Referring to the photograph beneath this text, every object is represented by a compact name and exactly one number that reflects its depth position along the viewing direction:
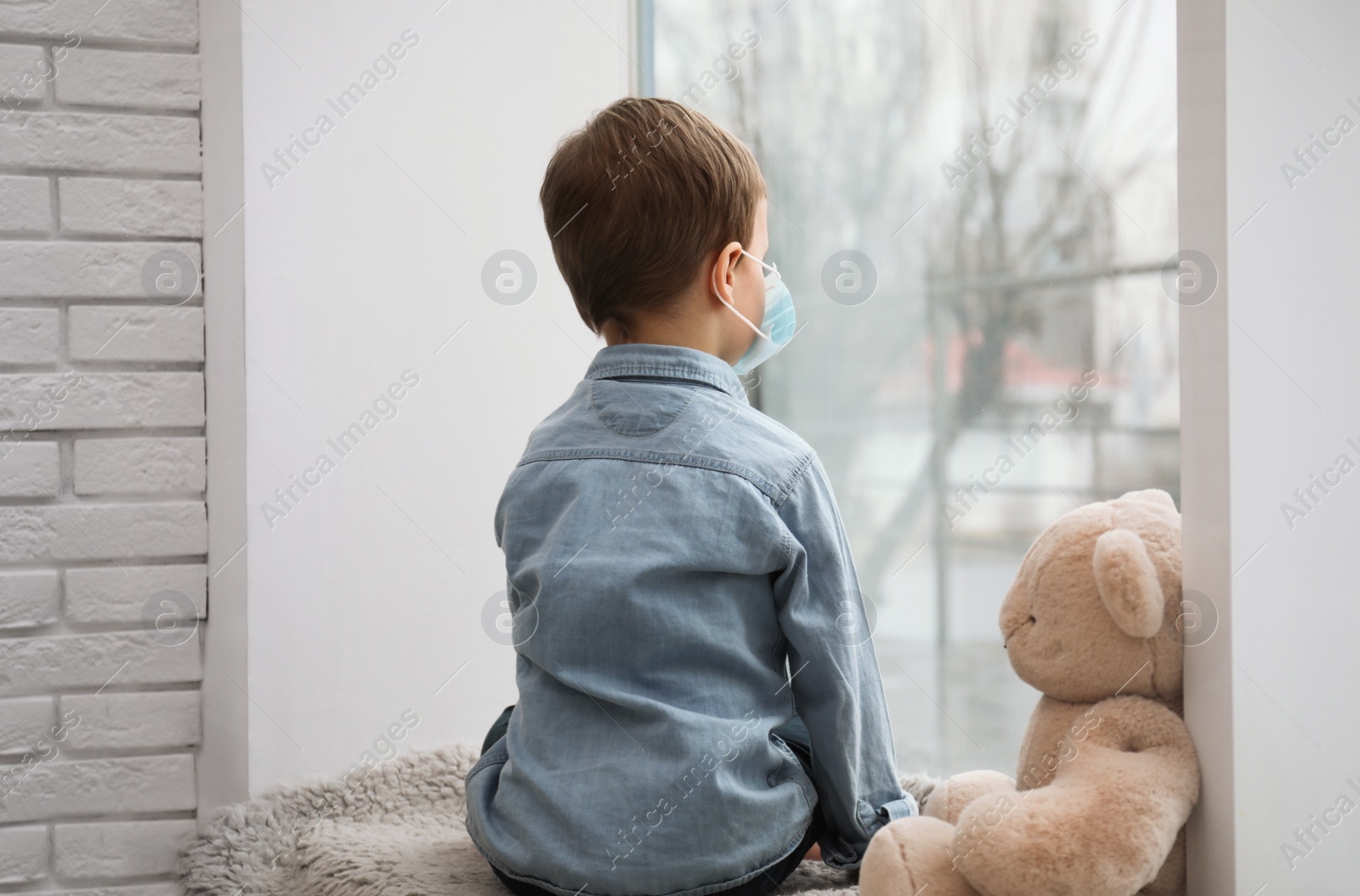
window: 1.12
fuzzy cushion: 1.02
